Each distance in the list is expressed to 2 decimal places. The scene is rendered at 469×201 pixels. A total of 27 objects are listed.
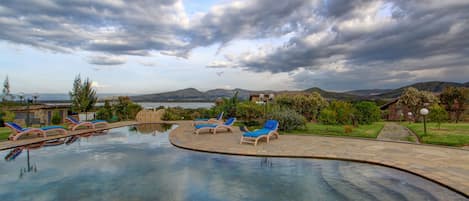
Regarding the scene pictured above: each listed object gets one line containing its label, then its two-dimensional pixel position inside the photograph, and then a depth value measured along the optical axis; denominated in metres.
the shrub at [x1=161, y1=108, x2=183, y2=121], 19.86
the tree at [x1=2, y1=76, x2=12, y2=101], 15.88
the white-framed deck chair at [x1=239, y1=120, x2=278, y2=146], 8.84
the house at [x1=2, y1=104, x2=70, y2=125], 15.93
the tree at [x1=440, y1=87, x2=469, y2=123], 20.16
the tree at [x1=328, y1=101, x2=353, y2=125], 14.03
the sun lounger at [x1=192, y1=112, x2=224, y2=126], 14.91
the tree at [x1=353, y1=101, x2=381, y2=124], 14.95
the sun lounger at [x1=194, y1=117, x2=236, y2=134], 11.64
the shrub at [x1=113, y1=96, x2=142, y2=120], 19.33
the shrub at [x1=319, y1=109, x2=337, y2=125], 14.27
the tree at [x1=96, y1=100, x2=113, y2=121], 18.20
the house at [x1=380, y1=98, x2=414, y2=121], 22.95
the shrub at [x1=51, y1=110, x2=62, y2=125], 15.43
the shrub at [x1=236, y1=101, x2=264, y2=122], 16.52
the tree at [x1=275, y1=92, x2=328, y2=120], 19.45
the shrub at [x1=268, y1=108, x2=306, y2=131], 12.34
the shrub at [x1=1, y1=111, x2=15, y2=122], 13.35
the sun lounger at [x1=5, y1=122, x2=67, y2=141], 9.46
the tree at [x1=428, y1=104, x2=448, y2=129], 12.70
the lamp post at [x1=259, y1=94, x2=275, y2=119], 15.51
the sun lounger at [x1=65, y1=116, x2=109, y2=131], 12.82
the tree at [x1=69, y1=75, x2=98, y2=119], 17.09
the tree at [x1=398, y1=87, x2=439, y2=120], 22.23
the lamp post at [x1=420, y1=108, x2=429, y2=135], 9.54
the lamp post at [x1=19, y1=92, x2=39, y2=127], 14.72
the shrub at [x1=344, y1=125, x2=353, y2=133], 11.30
